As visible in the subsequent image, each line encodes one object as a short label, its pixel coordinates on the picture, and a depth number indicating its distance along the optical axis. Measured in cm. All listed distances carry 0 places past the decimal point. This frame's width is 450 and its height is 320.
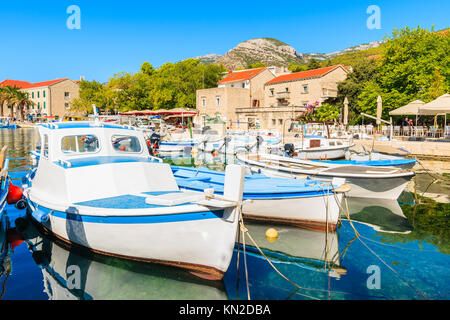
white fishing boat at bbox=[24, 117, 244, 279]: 569
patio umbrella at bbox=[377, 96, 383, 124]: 2100
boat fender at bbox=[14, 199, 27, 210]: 959
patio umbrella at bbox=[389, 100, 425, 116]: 2313
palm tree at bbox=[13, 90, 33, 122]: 7088
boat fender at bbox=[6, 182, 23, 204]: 1025
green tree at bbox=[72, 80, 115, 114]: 5806
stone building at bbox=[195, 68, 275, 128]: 4712
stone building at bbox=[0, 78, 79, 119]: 7338
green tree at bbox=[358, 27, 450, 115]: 2781
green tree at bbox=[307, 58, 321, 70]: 6232
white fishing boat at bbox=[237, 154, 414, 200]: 1146
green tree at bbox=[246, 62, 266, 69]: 9026
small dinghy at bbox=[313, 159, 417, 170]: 1380
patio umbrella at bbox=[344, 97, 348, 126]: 2582
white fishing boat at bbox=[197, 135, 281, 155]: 2473
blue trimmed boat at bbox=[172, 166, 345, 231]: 880
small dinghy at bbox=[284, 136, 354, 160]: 2131
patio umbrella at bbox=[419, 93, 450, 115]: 1878
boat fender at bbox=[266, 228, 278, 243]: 849
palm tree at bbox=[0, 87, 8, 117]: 7000
